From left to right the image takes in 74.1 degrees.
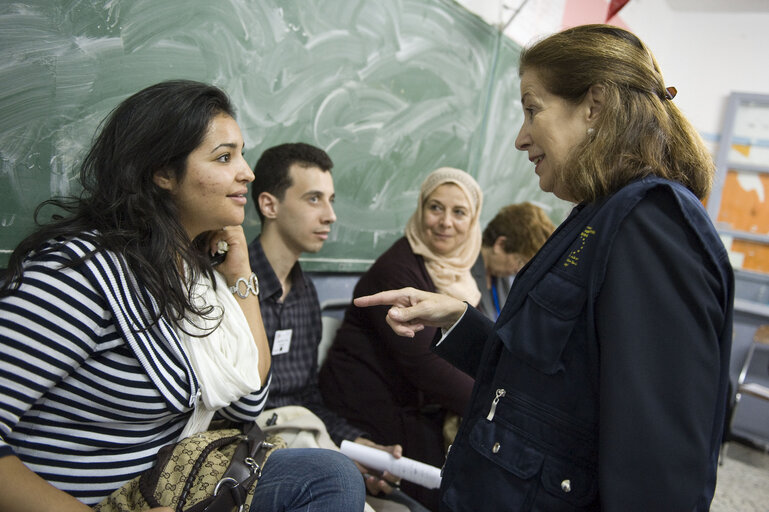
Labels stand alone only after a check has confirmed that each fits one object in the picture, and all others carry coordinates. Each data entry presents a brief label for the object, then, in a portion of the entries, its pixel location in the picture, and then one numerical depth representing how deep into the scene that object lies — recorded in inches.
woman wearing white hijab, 72.6
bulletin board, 185.8
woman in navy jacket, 29.9
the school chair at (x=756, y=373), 145.6
